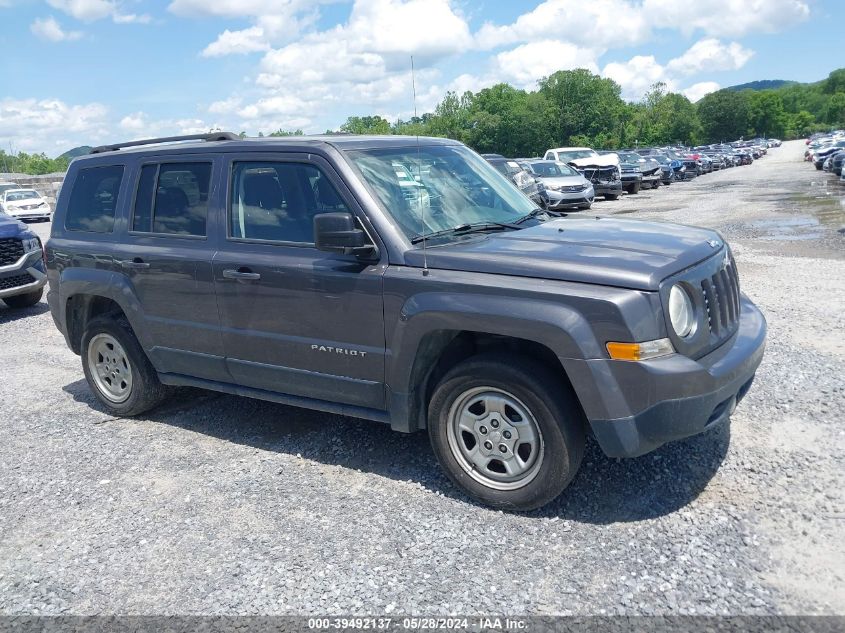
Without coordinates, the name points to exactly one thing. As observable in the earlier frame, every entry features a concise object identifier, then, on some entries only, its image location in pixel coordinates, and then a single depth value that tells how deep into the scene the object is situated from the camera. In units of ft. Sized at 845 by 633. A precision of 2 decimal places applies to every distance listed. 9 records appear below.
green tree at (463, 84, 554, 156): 327.47
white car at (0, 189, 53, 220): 98.78
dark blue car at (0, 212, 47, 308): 31.71
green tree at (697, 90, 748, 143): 444.96
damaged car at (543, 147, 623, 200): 86.84
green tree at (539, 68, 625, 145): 356.18
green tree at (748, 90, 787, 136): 482.69
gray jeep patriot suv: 11.25
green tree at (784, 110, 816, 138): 547.08
